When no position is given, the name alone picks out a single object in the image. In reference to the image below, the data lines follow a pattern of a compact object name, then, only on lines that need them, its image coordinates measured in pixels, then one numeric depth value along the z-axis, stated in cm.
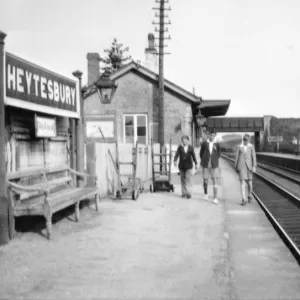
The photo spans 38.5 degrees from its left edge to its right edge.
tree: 7131
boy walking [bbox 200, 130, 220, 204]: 1094
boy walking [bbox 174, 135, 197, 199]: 1185
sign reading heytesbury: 672
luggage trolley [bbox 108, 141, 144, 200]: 1144
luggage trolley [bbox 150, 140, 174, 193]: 1348
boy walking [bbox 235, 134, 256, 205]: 1074
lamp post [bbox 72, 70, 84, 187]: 1003
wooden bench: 660
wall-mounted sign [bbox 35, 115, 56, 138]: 813
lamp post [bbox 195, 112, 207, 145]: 2602
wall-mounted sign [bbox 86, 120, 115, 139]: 2355
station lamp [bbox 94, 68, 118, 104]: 1007
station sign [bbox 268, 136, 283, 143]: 5720
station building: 2330
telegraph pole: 2050
